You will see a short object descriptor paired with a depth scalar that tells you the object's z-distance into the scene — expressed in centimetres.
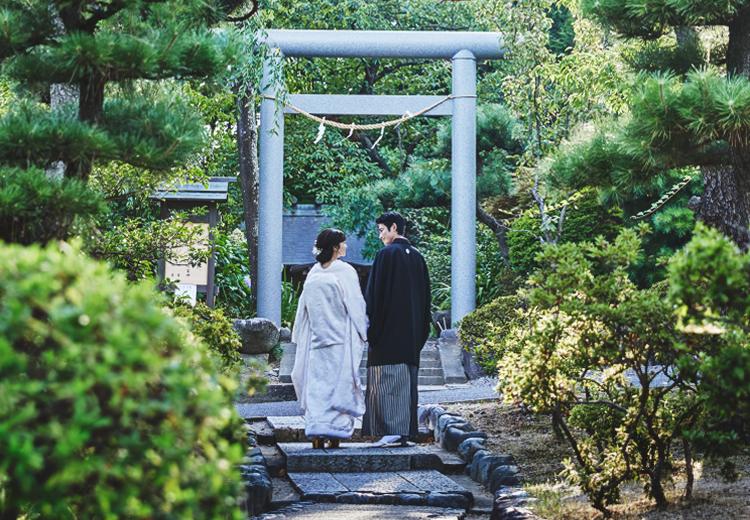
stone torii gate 1434
